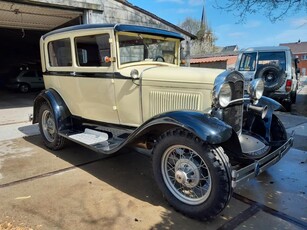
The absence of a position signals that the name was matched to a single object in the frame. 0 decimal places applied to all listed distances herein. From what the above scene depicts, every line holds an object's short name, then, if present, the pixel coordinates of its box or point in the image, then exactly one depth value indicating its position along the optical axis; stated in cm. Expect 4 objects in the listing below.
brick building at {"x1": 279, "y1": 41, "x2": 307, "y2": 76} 5178
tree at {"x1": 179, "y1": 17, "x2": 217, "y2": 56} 3139
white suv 864
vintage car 279
